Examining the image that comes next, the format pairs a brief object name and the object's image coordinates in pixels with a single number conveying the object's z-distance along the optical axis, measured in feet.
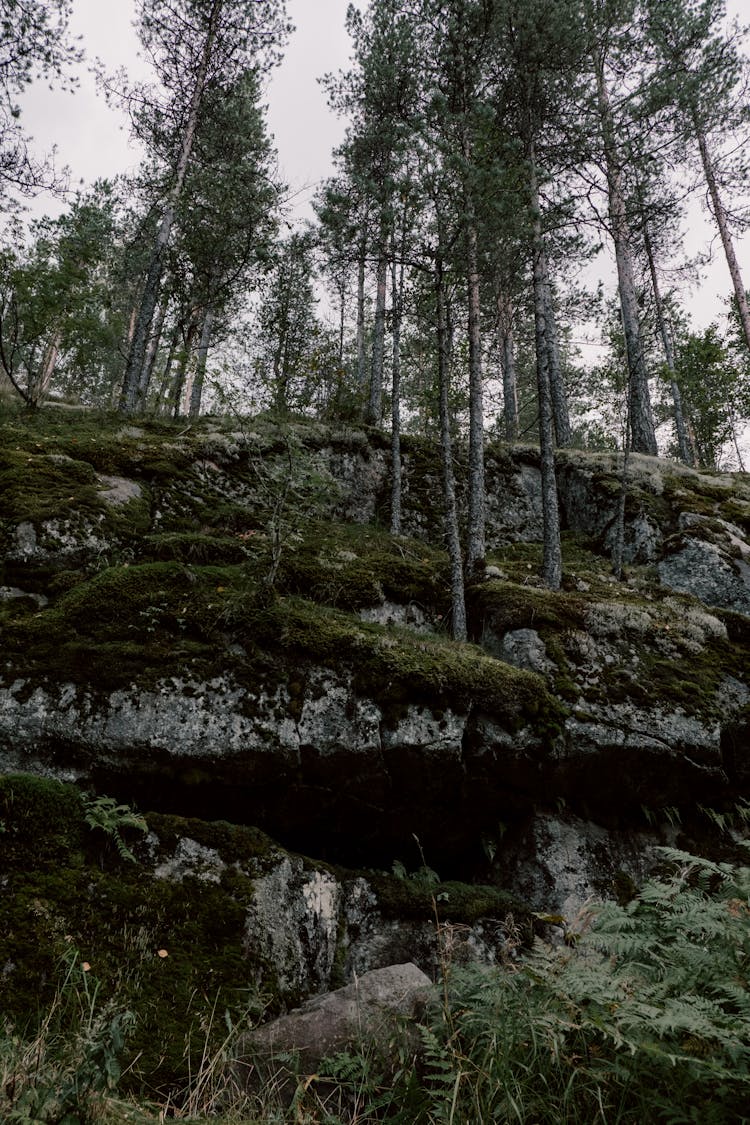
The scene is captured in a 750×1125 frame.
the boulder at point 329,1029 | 9.37
